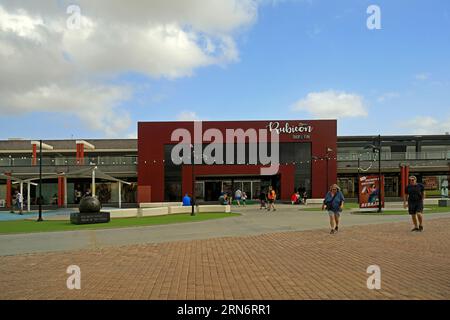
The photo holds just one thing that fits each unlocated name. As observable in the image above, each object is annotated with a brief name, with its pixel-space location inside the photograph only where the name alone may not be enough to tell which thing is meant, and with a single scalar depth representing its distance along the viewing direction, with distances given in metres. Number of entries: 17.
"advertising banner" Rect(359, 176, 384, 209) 26.95
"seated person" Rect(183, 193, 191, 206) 32.16
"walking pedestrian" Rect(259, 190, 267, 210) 33.59
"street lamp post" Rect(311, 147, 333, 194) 46.84
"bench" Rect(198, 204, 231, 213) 29.06
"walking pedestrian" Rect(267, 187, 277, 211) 31.05
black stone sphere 21.22
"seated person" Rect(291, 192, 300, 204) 41.34
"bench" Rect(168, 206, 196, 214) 27.80
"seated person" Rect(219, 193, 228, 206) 36.79
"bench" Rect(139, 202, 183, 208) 43.33
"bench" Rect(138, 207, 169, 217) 25.40
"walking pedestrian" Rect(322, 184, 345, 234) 14.38
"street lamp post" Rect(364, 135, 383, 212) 25.56
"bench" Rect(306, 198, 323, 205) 42.19
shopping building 47.38
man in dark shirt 13.64
